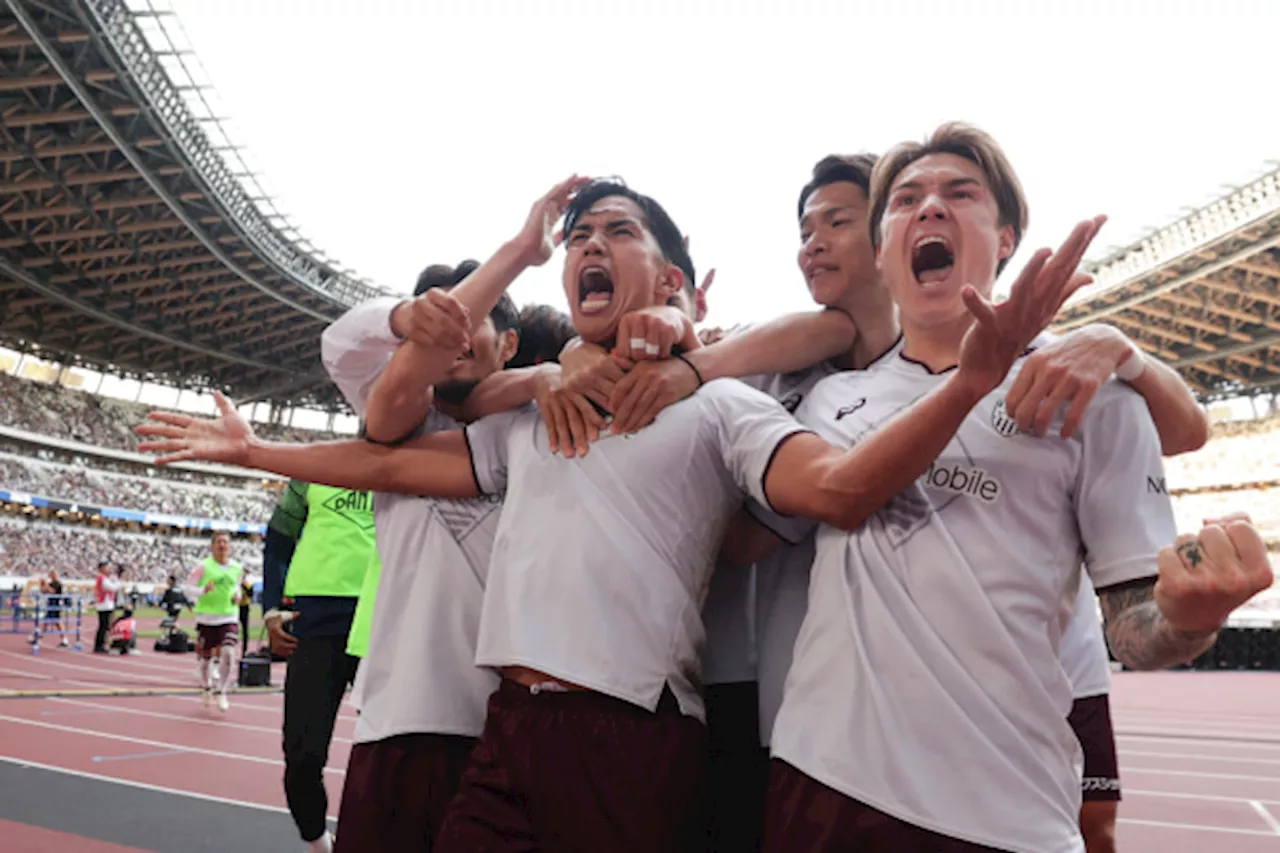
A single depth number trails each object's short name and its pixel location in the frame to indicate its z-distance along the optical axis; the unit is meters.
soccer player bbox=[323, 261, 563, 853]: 2.26
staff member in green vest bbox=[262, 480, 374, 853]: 3.61
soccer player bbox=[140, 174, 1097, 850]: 1.74
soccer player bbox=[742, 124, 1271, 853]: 1.43
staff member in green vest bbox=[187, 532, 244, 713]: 10.25
